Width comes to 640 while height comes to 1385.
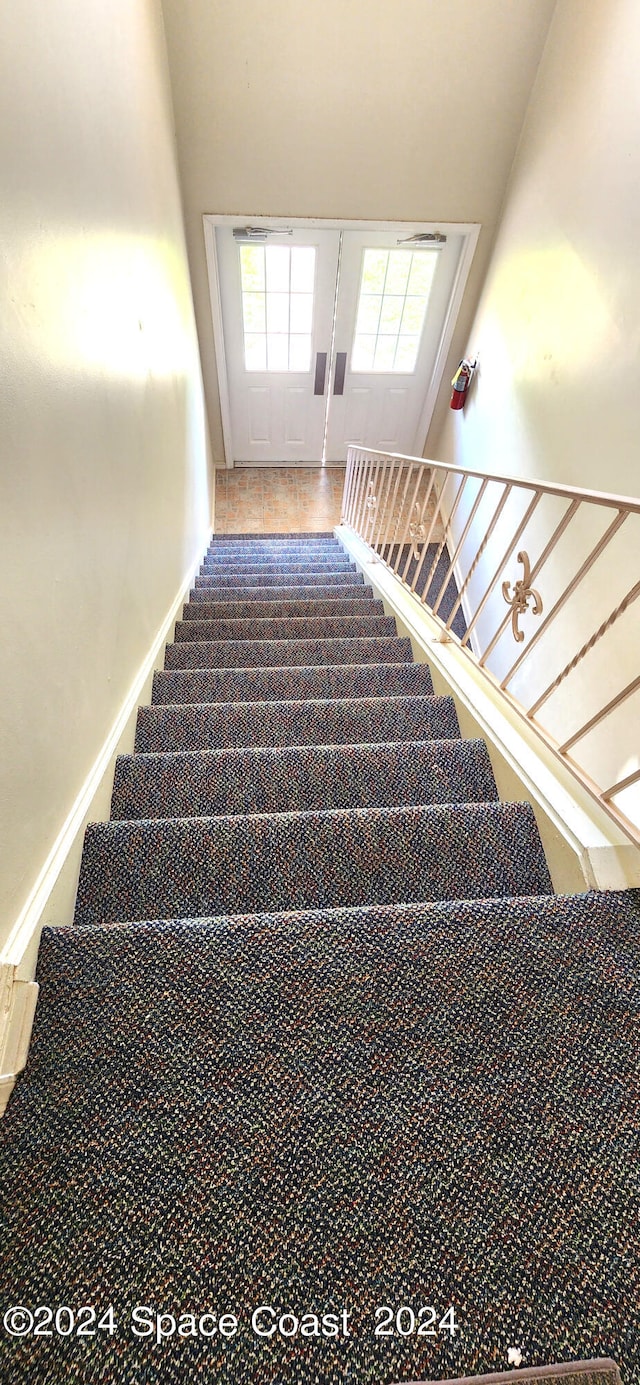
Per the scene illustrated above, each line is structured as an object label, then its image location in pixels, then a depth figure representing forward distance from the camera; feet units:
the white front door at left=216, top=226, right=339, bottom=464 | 11.93
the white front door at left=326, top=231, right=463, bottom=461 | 12.04
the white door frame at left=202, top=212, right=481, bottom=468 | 11.08
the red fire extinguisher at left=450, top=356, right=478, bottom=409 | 12.23
